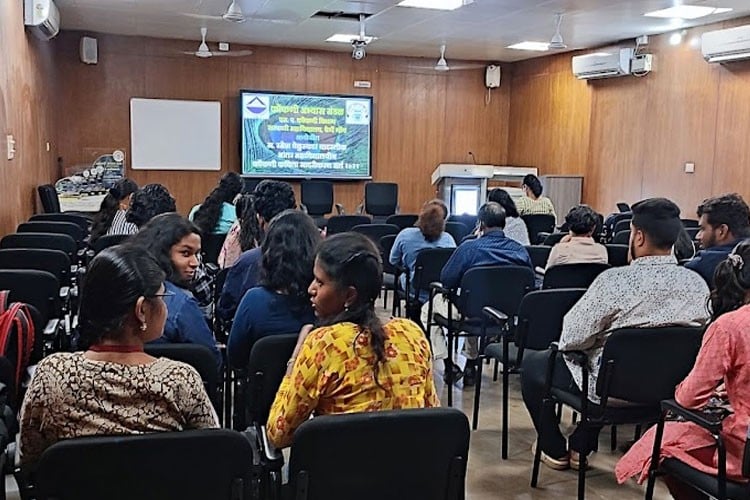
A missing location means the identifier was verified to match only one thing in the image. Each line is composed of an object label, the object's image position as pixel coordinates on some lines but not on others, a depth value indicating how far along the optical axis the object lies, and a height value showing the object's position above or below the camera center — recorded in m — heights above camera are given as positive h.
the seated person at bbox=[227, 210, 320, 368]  2.74 -0.48
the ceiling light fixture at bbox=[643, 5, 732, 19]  8.00 +1.84
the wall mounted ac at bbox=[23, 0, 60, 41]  7.48 +1.54
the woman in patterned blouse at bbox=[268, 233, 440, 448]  1.89 -0.50
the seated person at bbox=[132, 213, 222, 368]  2.59 -0.39
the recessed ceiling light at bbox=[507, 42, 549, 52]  10.80 +1.91
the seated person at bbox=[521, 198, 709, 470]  2.80 -0.47
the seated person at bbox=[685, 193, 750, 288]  3.75 -0.27
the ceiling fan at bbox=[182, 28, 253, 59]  10.09 +1.74
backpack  2.55 -0.62
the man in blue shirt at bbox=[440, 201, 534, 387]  4.39 -0.50
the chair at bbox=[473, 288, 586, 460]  3.46 -0.72
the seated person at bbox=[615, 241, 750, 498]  2.17 -0.63
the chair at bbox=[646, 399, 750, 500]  2.14 -0.91
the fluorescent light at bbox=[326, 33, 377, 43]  10.34 +1.91
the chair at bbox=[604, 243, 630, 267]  5.21 -0.58
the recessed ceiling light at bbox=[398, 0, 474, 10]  7.93 +1.84
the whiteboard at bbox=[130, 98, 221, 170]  10.83 +0.49
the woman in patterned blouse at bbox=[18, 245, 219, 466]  1.63 -0.48
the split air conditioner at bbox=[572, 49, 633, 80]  9.95 +1.54
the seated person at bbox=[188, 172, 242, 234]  5.52 -0.31
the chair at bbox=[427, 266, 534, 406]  4.12 -0.68
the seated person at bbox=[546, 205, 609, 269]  4.59 -0.45
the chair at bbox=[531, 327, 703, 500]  2.64 -0.73
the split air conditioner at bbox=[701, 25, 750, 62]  7.93 +1.47
